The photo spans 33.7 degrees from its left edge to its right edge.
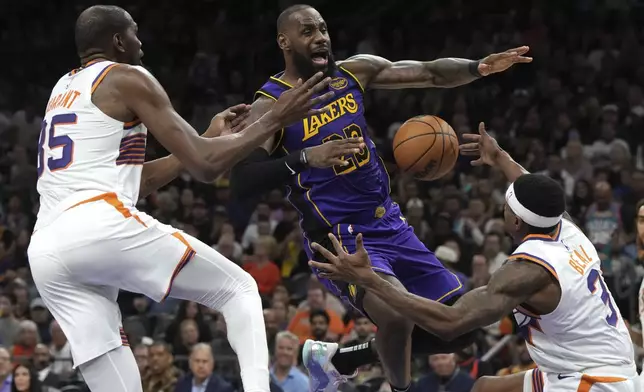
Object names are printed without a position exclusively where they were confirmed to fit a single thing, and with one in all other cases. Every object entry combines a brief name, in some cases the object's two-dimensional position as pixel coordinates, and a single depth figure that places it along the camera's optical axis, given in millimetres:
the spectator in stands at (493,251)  11320
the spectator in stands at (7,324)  10883
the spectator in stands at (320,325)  10227
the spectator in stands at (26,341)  10469
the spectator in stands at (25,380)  9242
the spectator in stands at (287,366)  9188
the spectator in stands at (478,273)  10836
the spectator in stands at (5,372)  9320
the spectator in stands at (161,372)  9391
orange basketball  6727
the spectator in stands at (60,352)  9938
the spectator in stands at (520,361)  9118
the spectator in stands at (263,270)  11719
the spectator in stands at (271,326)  10158
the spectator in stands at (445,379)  8938
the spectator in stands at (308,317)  10591
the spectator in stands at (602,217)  11766
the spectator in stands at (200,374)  8992
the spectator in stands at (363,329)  9984
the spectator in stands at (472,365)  9438
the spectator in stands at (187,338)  10367
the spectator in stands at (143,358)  9531
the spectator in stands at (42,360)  9852
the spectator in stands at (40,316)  11219
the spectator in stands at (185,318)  10539
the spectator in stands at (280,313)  10672
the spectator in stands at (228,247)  12102
